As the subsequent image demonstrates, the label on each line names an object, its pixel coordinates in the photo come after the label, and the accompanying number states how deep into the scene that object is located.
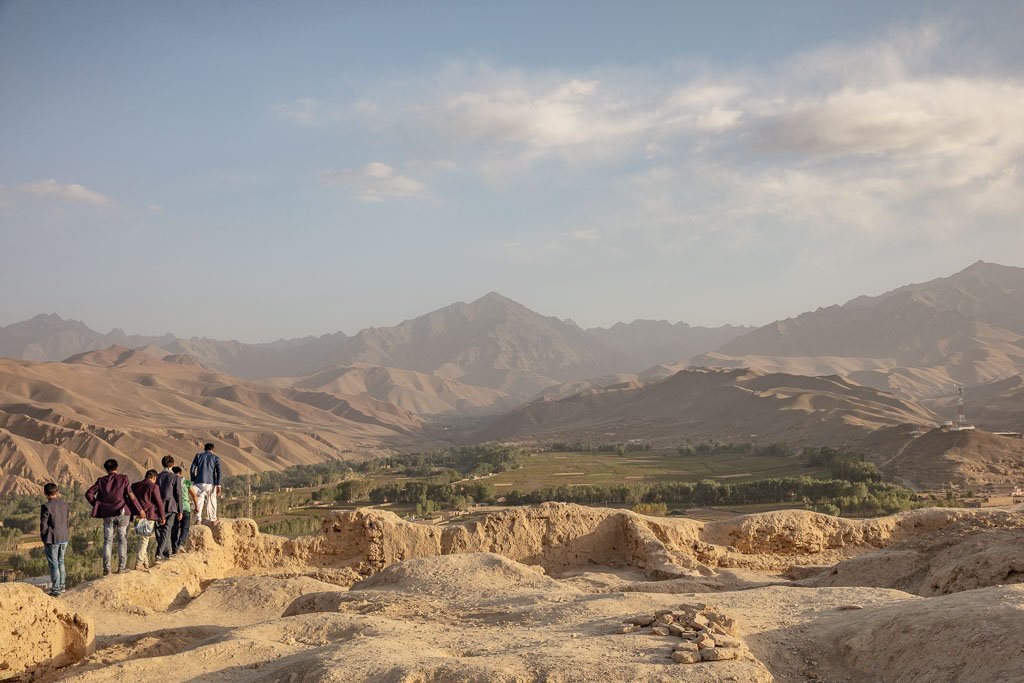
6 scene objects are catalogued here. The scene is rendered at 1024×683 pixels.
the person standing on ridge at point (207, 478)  13.65
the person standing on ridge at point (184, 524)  13.16
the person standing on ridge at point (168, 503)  12.48
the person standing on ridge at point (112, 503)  11.62
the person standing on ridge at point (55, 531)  10.84
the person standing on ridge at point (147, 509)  12.01
